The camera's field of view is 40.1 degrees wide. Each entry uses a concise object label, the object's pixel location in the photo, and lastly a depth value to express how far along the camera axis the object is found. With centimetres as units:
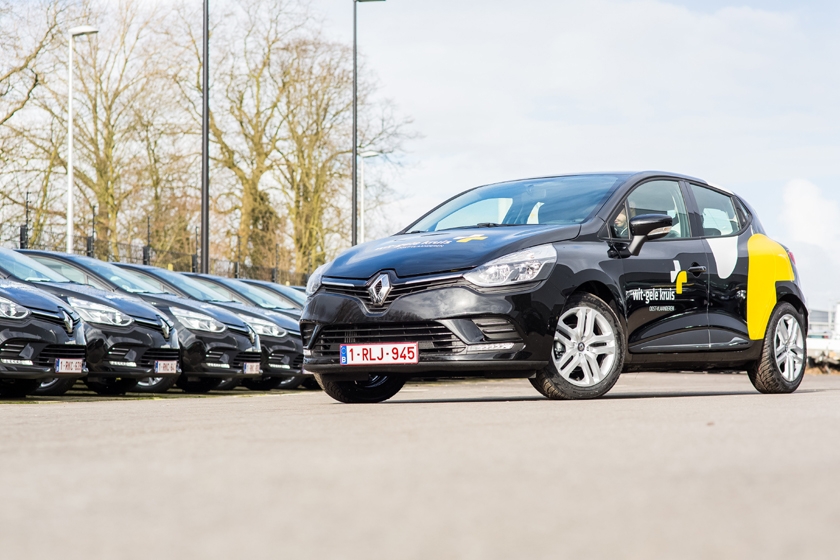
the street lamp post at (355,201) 3222
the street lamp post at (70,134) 2595
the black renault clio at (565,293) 737
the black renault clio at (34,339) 1030
